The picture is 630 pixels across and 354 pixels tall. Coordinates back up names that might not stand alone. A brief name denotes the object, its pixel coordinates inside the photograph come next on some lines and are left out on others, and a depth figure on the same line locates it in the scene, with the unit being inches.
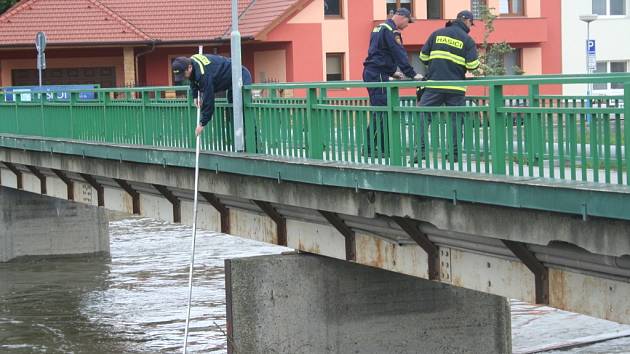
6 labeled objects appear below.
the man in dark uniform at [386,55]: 590.2
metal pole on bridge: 606.5
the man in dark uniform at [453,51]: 538.0
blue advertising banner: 926.8
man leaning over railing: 604.2
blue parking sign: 1420.3
